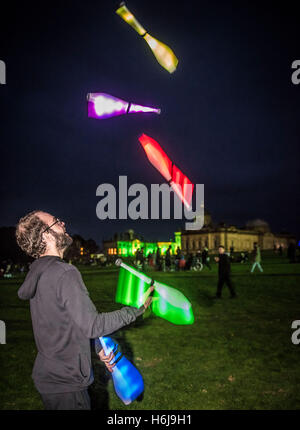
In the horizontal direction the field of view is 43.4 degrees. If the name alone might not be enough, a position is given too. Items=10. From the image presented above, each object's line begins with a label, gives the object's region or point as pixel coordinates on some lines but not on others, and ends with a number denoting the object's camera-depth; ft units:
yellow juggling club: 14.28
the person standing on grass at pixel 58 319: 7.61
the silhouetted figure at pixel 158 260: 102.30
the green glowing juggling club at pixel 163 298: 9.25
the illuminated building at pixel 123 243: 429.17
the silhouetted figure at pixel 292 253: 118.19
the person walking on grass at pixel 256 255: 81.25
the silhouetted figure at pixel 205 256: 109.27
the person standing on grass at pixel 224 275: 43.83
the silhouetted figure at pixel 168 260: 100.99
